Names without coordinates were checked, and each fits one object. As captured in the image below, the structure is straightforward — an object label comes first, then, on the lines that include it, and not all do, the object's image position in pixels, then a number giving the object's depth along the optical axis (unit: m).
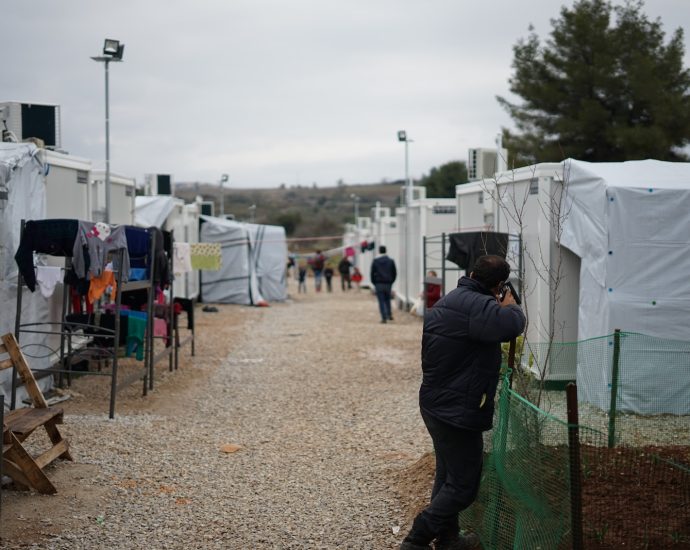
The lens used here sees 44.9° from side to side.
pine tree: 24.75
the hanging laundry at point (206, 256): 16.03
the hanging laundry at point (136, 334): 9.58
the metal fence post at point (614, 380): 6.70
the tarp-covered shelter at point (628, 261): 7.66
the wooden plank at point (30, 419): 5.80
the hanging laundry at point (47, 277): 8.64
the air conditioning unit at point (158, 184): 20.41
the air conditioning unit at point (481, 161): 14.98
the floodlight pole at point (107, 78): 11.12
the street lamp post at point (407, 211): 20.78
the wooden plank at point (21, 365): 6.31
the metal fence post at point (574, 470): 3.66
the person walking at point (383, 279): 18.62
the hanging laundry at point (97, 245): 8.45
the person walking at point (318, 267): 31.35
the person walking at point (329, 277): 31.41
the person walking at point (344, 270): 31.59
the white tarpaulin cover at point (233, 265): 24.03
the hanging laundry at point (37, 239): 8.30
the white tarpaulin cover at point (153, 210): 17.41
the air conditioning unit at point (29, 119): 10.55
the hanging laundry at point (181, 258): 12.46
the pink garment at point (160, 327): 11.27
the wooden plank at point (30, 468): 5.57
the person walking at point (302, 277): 30.97
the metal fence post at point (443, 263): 11.84
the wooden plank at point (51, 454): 5.98
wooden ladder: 5.61
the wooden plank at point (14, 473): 5.69
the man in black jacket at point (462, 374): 4.26
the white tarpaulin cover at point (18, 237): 8.44
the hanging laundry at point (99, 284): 8.93
